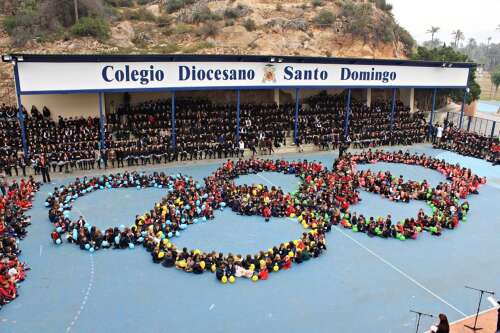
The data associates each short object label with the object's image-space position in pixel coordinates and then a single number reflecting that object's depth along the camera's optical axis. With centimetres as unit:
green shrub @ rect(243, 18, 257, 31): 4466
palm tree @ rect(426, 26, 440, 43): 10994
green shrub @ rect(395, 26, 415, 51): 5247
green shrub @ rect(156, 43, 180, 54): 3966
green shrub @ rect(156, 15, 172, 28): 4628
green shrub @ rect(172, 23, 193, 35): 4409
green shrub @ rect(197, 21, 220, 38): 4334
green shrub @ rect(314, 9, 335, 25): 4697
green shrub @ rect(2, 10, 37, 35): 3903
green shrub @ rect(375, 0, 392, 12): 5378
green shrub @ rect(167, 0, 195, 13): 4959
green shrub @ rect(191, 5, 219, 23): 4566
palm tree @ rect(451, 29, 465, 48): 11619
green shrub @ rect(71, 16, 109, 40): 3881
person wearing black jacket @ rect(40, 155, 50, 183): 2012
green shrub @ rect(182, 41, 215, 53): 3956
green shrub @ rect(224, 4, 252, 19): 4638
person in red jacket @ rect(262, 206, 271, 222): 1675
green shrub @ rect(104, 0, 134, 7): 4956
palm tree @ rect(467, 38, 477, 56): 16460
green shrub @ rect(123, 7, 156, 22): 4634
